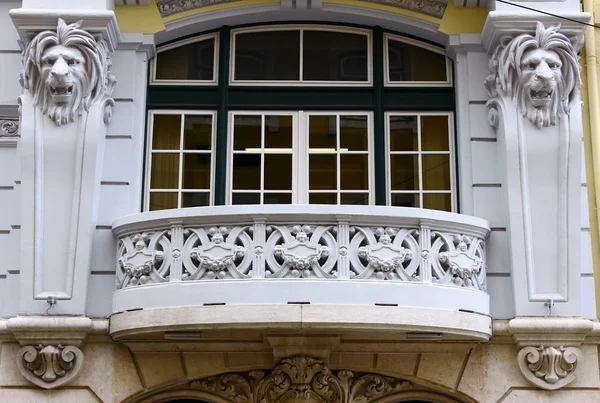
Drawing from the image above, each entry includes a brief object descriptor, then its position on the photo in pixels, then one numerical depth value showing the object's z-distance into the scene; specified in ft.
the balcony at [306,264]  38.11
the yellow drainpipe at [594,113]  42.42
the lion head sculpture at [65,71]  42.04
